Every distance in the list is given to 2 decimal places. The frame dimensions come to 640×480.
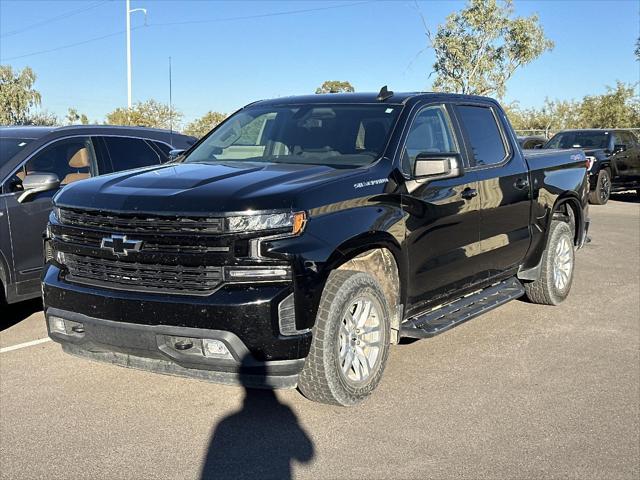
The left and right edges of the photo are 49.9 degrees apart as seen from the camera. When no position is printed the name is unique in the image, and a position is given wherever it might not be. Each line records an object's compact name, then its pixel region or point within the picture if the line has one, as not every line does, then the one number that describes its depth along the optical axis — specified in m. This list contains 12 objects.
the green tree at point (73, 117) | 39.62
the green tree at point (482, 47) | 32.69
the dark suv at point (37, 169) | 5.91
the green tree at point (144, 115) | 32.62
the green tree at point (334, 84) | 43.91
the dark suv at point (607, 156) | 17.09
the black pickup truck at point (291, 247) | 3.72
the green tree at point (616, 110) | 38.47
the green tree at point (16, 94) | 39.06
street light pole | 34.97
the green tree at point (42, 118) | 32.19
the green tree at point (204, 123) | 34.59
